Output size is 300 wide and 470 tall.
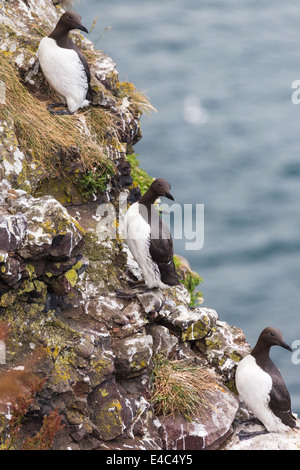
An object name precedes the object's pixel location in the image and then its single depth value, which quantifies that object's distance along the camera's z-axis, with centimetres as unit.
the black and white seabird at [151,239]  1577
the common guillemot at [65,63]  1752
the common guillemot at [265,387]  1594
